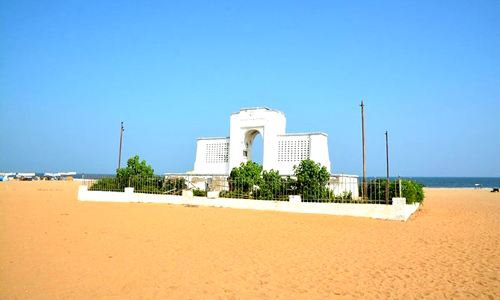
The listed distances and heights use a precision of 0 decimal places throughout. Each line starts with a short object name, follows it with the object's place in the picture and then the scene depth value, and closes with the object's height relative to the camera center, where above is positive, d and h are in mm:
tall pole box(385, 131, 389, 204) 14234 -17
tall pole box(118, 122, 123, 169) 25748 +2438
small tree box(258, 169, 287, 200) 17136 +80
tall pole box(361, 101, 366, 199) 18433 +3509
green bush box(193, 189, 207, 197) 19283 -198
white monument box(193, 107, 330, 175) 22719 +2982
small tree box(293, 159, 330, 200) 16064 +460
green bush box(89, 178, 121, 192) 21317 +118
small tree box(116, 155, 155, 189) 21219 +942
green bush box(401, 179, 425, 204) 16812 +117
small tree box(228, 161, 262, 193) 18188 +665
